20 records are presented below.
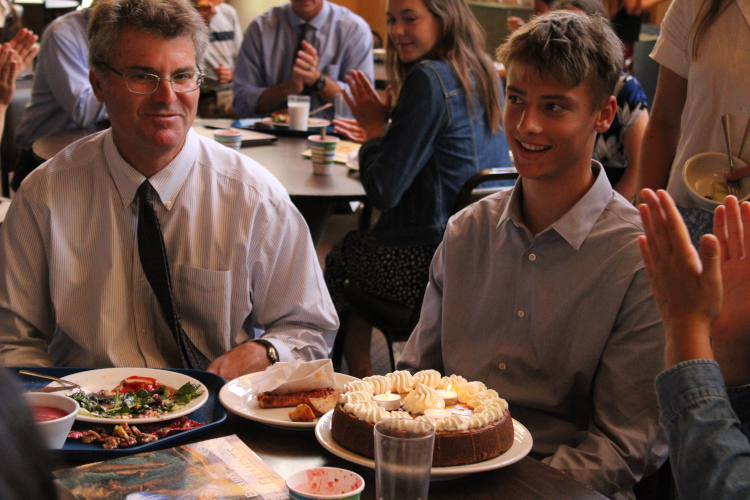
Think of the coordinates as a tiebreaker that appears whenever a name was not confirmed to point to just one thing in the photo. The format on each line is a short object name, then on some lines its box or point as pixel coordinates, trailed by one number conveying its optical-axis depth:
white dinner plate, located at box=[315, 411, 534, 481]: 1.06
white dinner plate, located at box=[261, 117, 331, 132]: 3.80
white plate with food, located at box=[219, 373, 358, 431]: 1.20
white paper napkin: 1.31
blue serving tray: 1.13
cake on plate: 1.09
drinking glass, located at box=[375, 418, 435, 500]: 0.95
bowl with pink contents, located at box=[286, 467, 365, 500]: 0.97
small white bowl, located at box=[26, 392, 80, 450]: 1.06
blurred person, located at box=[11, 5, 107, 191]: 3.48
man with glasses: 1.66
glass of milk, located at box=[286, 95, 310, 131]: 3.71
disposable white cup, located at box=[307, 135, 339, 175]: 2.87
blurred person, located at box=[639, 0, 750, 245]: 1.92
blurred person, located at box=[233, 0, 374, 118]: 4.35
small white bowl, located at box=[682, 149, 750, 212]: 1.92
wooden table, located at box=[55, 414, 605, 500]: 1.05
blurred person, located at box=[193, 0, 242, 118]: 5.65
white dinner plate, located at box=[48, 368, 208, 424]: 1.36
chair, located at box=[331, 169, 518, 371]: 2.37
